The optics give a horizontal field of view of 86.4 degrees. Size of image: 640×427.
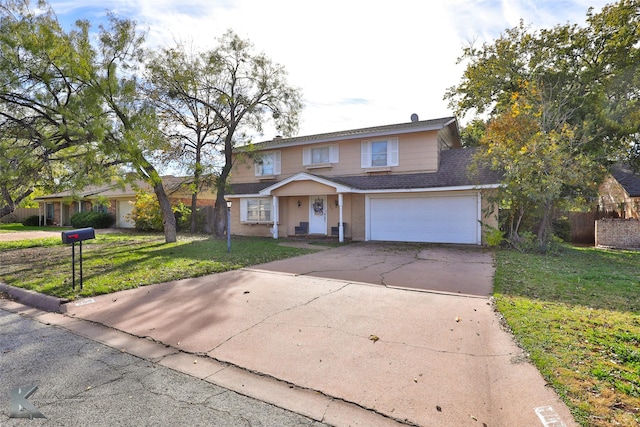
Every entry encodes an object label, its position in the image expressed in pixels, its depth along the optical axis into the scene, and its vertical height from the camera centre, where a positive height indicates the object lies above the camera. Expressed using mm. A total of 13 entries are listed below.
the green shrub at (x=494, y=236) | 12305 -962
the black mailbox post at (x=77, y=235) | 6129 -407
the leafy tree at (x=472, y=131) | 20234 +5441
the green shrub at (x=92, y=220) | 25109 -508
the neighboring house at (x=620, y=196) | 16719 +683
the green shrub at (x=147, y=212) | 20859 +38
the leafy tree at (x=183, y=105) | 15117 +5307
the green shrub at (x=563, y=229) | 16383 -949
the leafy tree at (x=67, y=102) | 10695 +3806
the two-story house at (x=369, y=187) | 13867 +1022
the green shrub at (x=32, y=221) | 30094 -654
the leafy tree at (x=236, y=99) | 15961 +5563
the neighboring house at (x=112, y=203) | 22625 +830
